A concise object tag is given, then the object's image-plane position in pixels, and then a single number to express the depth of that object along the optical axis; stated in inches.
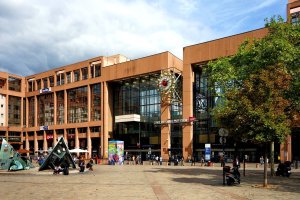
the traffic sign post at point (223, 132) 932.1
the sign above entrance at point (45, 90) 2845.9
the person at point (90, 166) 1188.9
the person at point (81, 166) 1074.3
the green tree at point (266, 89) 642.2
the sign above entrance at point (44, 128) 2822.3
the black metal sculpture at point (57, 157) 1107.2
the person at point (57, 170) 998.7
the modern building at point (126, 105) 1913.1
